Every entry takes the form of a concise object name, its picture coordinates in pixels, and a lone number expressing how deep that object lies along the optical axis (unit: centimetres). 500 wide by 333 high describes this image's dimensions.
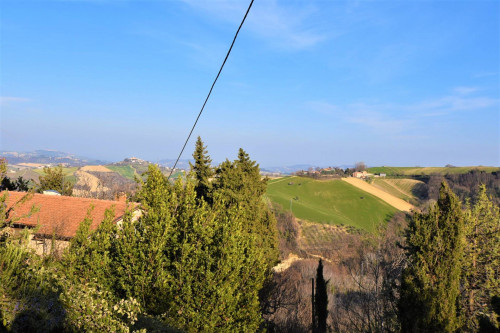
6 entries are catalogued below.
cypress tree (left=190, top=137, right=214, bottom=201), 3275
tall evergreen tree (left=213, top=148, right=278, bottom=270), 2059
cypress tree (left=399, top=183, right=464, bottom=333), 1227
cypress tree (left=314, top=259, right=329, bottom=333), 1966
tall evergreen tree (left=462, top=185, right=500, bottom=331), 1589
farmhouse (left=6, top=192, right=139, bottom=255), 1998
